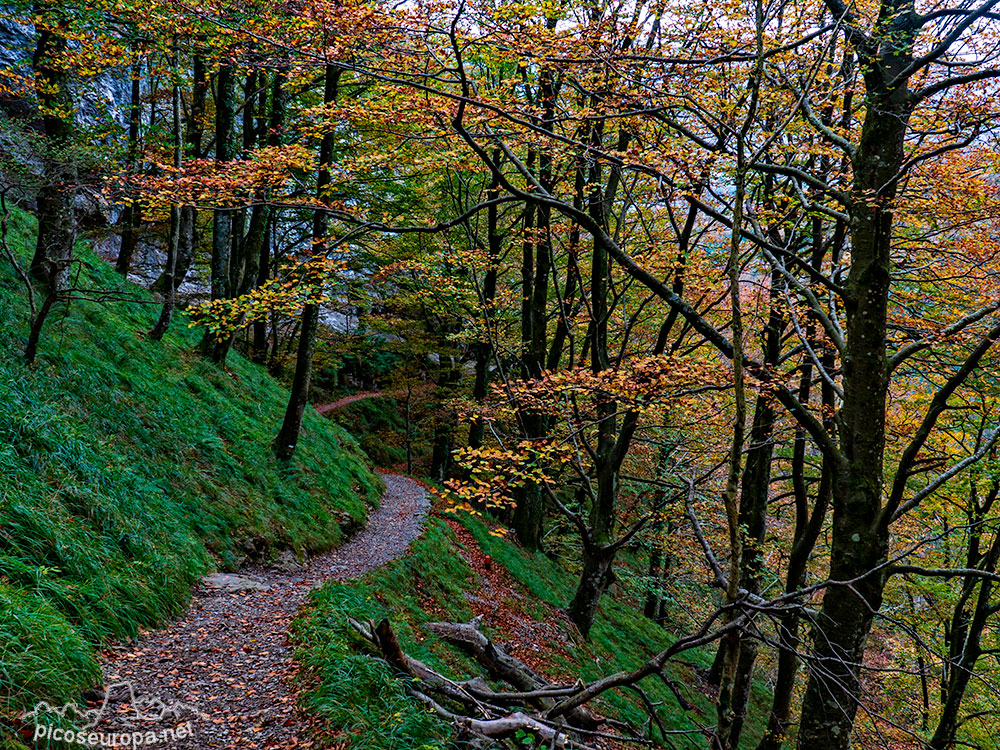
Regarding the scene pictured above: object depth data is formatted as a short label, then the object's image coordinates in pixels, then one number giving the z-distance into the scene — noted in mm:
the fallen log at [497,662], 5824
